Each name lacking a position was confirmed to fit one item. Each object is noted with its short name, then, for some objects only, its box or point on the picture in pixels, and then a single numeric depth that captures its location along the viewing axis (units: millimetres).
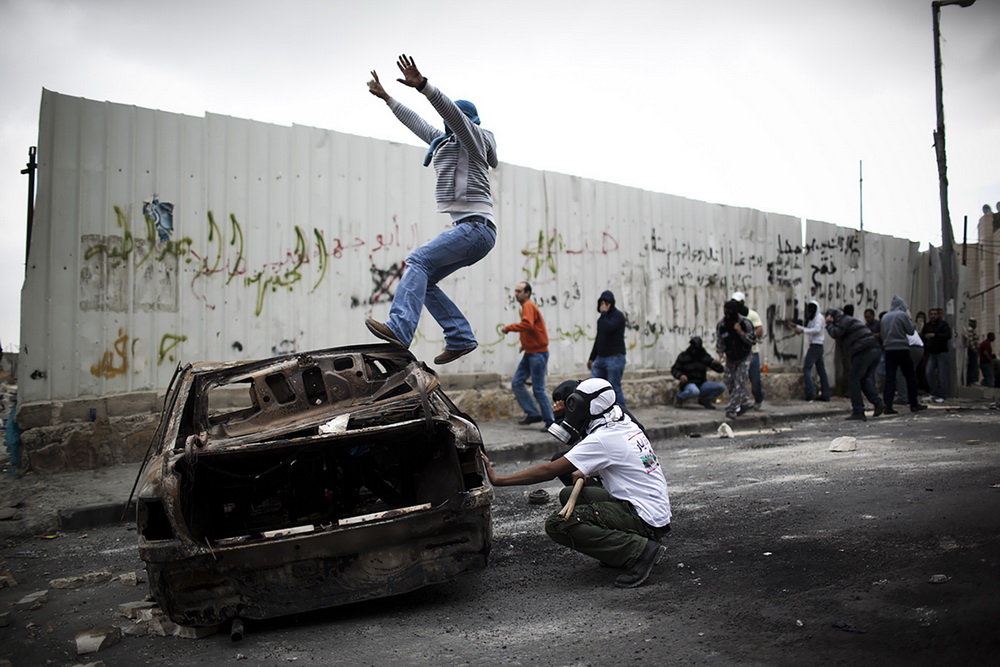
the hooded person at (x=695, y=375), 13078
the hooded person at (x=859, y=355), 11602
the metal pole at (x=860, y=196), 42688
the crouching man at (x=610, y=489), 4078
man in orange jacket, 9922
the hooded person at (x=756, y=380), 13047
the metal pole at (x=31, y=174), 8305
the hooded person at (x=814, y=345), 14914
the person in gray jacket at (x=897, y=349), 12133
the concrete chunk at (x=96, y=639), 3529
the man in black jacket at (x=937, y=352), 15047
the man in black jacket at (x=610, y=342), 10375
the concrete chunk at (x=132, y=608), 3988
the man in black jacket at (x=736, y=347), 11773
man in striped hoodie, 5316
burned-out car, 3609
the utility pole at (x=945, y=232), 16047
